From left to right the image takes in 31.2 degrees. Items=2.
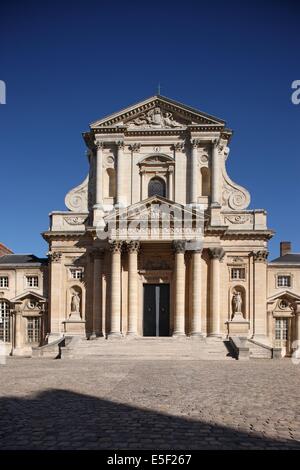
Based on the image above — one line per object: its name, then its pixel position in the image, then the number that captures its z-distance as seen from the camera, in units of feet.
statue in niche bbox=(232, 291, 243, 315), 125.08
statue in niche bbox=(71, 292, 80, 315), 127.24
